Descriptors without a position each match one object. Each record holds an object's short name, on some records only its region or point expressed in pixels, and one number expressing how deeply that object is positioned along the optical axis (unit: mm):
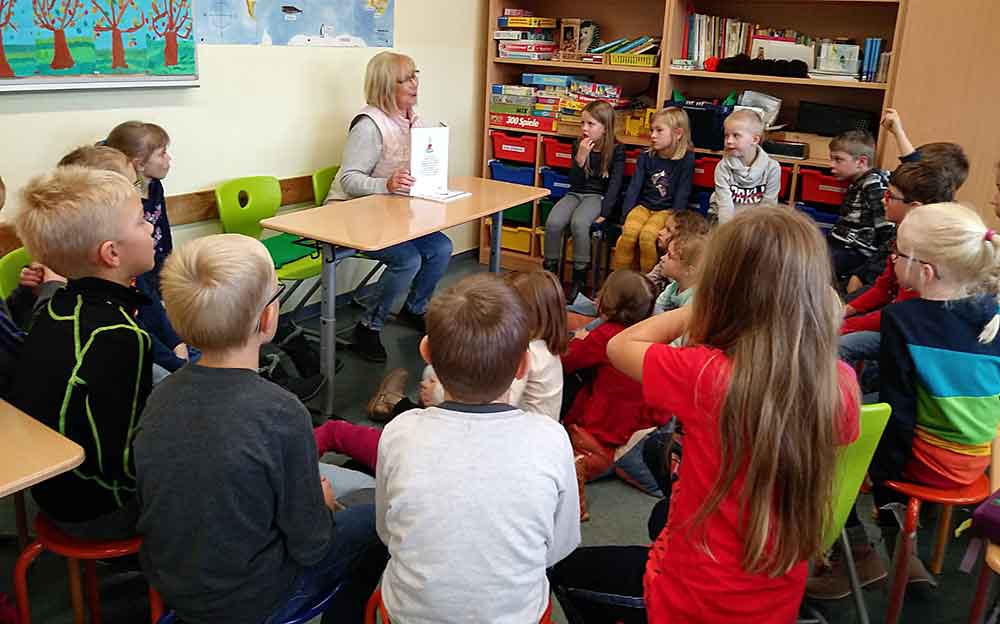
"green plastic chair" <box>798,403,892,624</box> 1498
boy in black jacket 1534
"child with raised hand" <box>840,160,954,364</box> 2939
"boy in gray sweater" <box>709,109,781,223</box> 4090
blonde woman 3654
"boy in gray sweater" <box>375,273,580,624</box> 1207
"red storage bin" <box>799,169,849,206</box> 4160
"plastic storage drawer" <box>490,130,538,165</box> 5008
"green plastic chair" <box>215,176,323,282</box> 3512
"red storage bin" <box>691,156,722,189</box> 4473
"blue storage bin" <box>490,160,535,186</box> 5059
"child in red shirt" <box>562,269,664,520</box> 2564
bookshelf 4305
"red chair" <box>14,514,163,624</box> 1541
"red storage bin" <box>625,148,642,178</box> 4734
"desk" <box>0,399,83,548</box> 1332
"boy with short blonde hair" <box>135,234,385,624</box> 1320
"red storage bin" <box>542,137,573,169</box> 4918
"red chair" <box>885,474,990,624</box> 1825
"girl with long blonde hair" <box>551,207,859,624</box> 1311
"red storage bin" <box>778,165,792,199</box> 4336
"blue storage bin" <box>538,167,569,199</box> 4957
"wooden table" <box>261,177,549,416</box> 2900
